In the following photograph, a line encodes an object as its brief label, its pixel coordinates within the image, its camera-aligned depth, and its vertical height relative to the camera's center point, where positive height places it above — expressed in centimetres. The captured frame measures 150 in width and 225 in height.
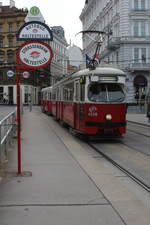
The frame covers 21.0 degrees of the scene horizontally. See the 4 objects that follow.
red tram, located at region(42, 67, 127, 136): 1466 -32
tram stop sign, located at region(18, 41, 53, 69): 839 +82
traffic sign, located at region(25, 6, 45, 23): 866 +168
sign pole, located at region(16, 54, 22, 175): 856 +11
